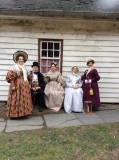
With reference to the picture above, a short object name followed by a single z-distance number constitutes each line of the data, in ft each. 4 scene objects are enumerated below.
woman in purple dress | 12.42
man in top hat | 12.23
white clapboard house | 13.18
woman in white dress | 12.29
